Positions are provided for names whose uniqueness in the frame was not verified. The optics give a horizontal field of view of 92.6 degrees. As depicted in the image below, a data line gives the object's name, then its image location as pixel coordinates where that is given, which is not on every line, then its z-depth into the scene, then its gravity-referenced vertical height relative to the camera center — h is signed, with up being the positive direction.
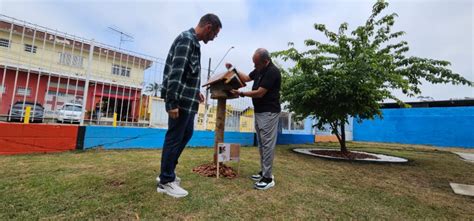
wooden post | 2.90 +0.05
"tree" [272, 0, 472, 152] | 4.52 +1.24
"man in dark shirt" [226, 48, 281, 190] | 2.51 +0.24
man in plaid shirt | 1.96 +0.27
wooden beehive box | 2.78 +0.54
